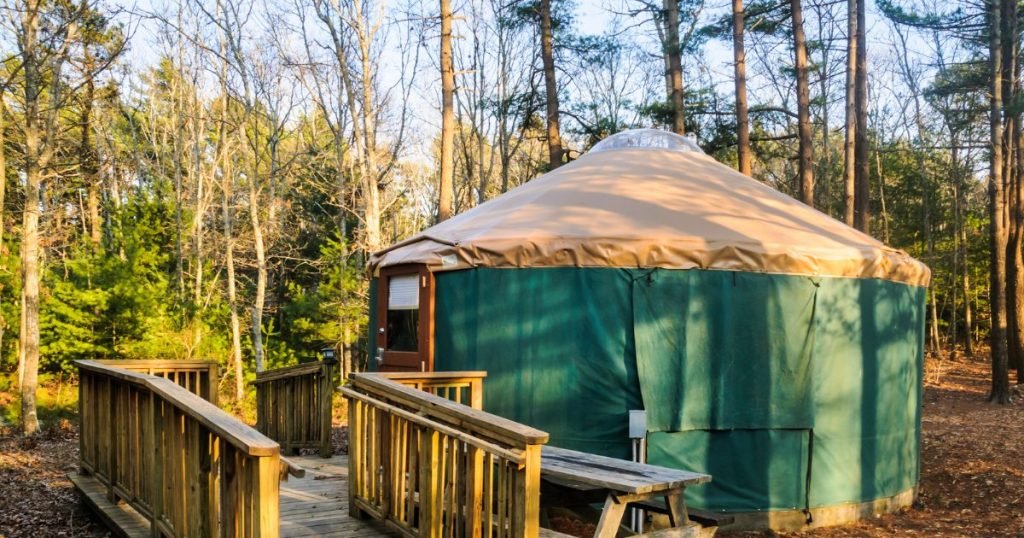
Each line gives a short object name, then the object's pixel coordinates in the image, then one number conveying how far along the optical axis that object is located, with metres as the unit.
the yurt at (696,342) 5.11
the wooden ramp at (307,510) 3.85
